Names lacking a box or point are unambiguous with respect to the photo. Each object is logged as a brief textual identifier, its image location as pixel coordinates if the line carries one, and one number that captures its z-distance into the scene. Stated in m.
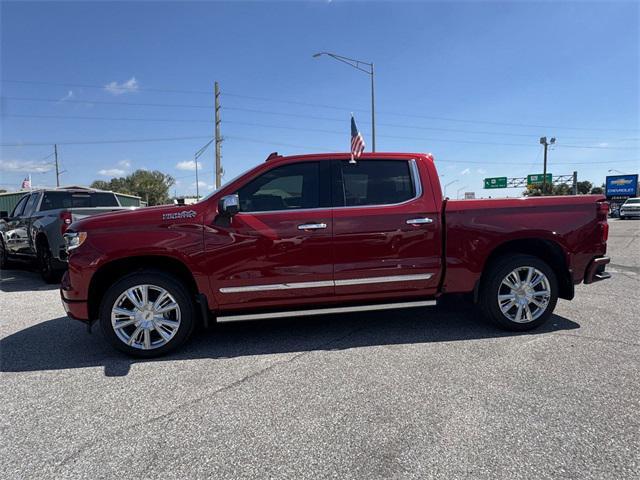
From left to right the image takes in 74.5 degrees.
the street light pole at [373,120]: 21.17
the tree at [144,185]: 80.50
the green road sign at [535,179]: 63.52
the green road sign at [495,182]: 66.75
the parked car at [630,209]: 35.00
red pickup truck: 4.04
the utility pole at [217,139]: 27.69
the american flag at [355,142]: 4.52
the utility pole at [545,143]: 53.06
